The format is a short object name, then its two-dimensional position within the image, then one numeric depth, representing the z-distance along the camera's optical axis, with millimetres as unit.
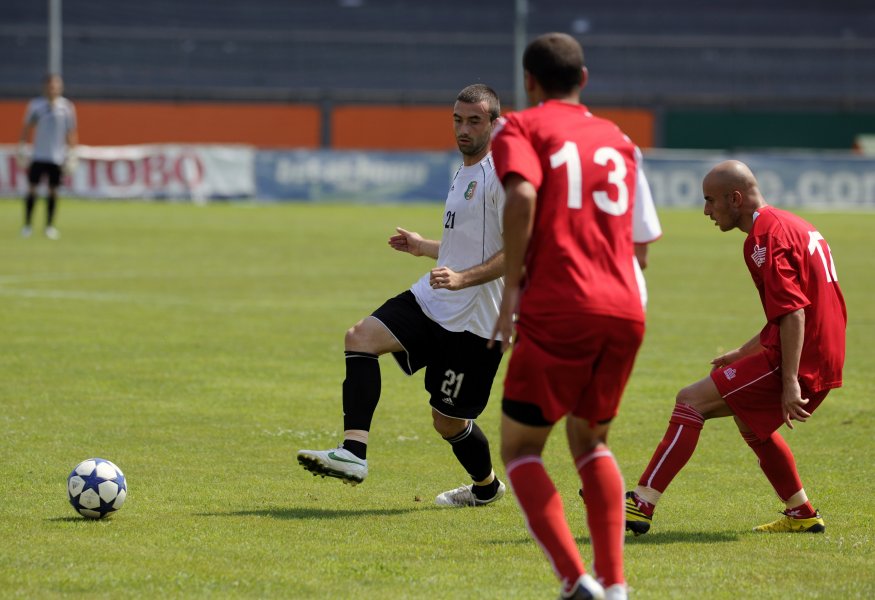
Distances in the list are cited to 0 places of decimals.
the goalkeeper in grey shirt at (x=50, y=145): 49812
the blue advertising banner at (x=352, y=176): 76625
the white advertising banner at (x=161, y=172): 74750
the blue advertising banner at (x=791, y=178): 73125
